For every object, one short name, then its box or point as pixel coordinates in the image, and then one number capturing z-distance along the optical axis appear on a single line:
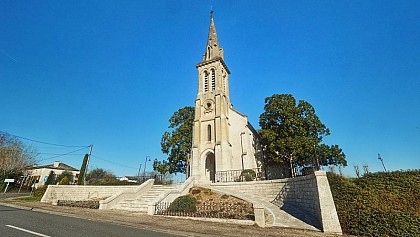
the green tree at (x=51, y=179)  31.10
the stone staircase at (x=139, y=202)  13.38
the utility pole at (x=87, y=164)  24.67
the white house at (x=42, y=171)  40.15
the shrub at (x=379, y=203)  6.25
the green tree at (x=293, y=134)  20.14
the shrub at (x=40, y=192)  22.40
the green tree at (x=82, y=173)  25.17
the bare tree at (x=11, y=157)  31.16
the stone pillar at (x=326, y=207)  7.49
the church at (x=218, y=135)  22.30
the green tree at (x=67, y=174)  34.15
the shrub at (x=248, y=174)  18.70
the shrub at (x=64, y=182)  23.19
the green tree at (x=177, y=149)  26.67
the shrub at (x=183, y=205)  11.12
